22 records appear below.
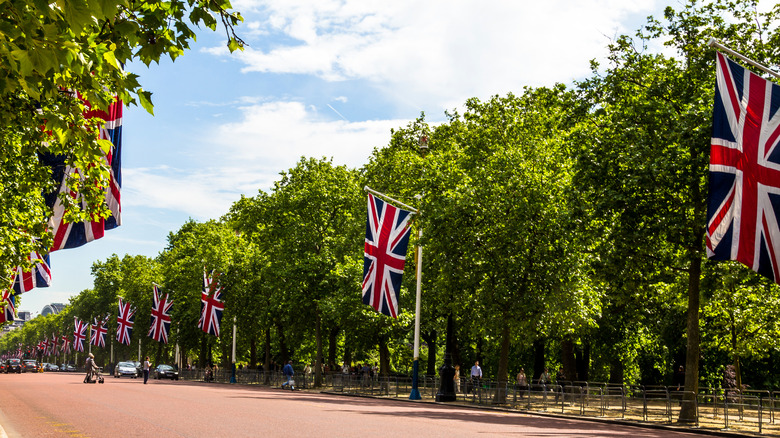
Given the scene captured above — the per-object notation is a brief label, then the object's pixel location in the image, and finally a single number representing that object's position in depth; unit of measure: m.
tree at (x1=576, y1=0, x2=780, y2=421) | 22.91
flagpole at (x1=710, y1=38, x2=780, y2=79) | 17.53
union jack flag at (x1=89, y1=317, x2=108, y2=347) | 90.56
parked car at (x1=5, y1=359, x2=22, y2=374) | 96.44
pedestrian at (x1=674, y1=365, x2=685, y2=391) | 33.59
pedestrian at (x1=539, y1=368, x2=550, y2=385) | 39.88
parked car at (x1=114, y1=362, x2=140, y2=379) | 72.00
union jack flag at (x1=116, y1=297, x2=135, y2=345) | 70.50
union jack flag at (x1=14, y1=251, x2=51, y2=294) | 30.27
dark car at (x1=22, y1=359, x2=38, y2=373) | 103.25
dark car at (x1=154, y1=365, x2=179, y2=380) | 69.81
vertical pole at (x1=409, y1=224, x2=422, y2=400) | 33.16
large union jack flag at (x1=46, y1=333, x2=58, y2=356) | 154.50
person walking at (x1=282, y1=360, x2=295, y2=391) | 46.03
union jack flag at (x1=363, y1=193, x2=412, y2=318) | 30.45
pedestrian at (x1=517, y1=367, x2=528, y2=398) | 32.61
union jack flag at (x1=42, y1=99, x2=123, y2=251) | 17.27
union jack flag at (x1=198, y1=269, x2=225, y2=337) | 52.06
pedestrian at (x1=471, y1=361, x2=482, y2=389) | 39.03
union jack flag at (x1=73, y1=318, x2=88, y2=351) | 95.88
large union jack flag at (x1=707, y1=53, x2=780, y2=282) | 16.31
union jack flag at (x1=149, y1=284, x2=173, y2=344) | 61.62
